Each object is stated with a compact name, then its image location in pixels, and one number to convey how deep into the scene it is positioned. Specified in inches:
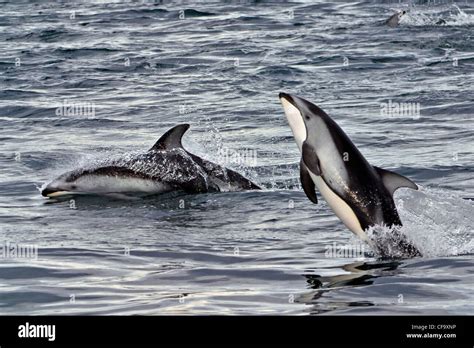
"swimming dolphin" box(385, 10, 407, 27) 1174.3
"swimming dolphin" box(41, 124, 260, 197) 577.9
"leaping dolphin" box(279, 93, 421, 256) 449.7
